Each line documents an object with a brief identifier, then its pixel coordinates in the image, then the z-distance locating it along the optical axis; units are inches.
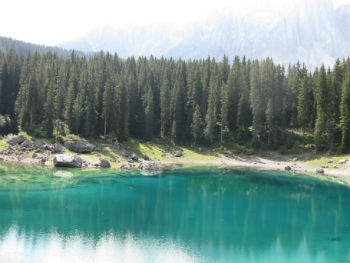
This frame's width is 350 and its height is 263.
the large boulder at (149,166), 2655.0
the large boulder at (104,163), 2611.7
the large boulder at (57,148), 2746.1
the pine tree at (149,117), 3686.0
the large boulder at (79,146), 2805.1
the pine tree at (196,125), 3698.3
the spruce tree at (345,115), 2896.2
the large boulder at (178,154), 3354.3
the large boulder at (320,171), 2625.2
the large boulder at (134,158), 2952.8
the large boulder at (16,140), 2748.5
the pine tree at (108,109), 3363.7
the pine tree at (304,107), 3464.6
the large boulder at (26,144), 2751.0
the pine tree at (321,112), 3100.4
